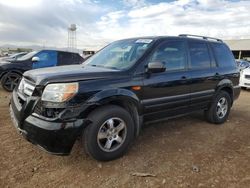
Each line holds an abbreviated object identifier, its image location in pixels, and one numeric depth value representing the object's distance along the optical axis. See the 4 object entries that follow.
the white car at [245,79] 8.43
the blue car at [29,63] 6.78
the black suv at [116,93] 2.32
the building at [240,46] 28.55
